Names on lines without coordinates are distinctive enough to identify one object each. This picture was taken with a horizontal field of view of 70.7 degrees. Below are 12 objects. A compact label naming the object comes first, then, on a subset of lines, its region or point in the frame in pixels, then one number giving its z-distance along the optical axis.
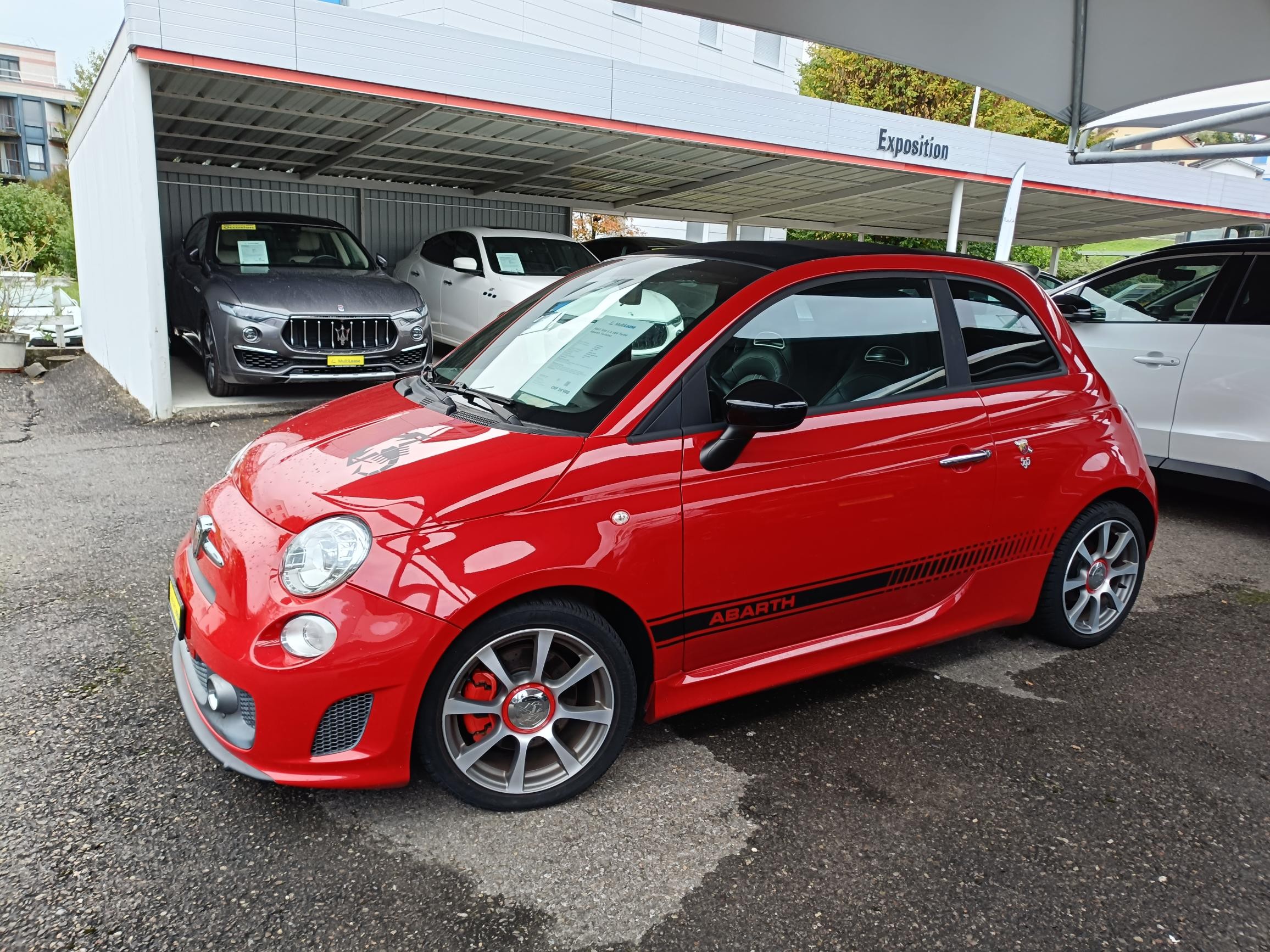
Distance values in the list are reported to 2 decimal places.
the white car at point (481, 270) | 10.59
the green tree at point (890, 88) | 33.06
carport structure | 7.71
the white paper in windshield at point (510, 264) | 10.82
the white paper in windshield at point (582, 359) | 2.96
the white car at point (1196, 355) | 5.59
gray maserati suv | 8.06
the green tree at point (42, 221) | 27.19
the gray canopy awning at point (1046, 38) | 6.22
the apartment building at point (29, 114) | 70.50
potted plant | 10.68
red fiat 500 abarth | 2.38
